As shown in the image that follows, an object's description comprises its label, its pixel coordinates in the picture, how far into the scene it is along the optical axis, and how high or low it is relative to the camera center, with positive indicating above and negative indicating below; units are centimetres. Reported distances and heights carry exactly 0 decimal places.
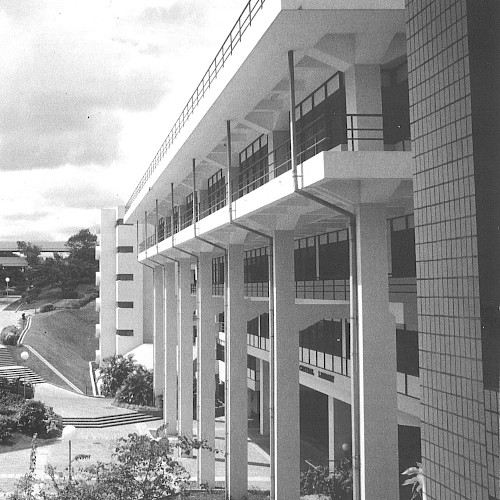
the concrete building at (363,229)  772 +139
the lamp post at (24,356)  4264 -299
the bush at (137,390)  4642 -538
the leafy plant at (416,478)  1450 -343
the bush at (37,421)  3641 -570
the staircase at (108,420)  4025 -643
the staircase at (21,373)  4995 -458
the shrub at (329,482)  2044 -502
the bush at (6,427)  3472 -572
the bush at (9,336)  5772 -236
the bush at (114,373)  4991 -459
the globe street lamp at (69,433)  2233 -383
